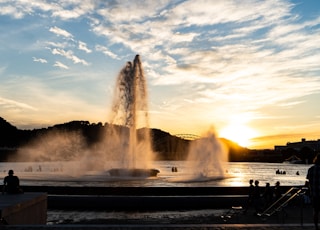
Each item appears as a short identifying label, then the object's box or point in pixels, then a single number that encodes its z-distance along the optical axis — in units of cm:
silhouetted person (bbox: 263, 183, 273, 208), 1227
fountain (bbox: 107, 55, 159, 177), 2828
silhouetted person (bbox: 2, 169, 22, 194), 979
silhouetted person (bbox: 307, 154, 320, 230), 688
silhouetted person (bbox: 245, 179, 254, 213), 1256
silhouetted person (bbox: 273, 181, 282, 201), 1296
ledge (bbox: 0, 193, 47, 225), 746
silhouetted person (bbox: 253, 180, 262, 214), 1214
